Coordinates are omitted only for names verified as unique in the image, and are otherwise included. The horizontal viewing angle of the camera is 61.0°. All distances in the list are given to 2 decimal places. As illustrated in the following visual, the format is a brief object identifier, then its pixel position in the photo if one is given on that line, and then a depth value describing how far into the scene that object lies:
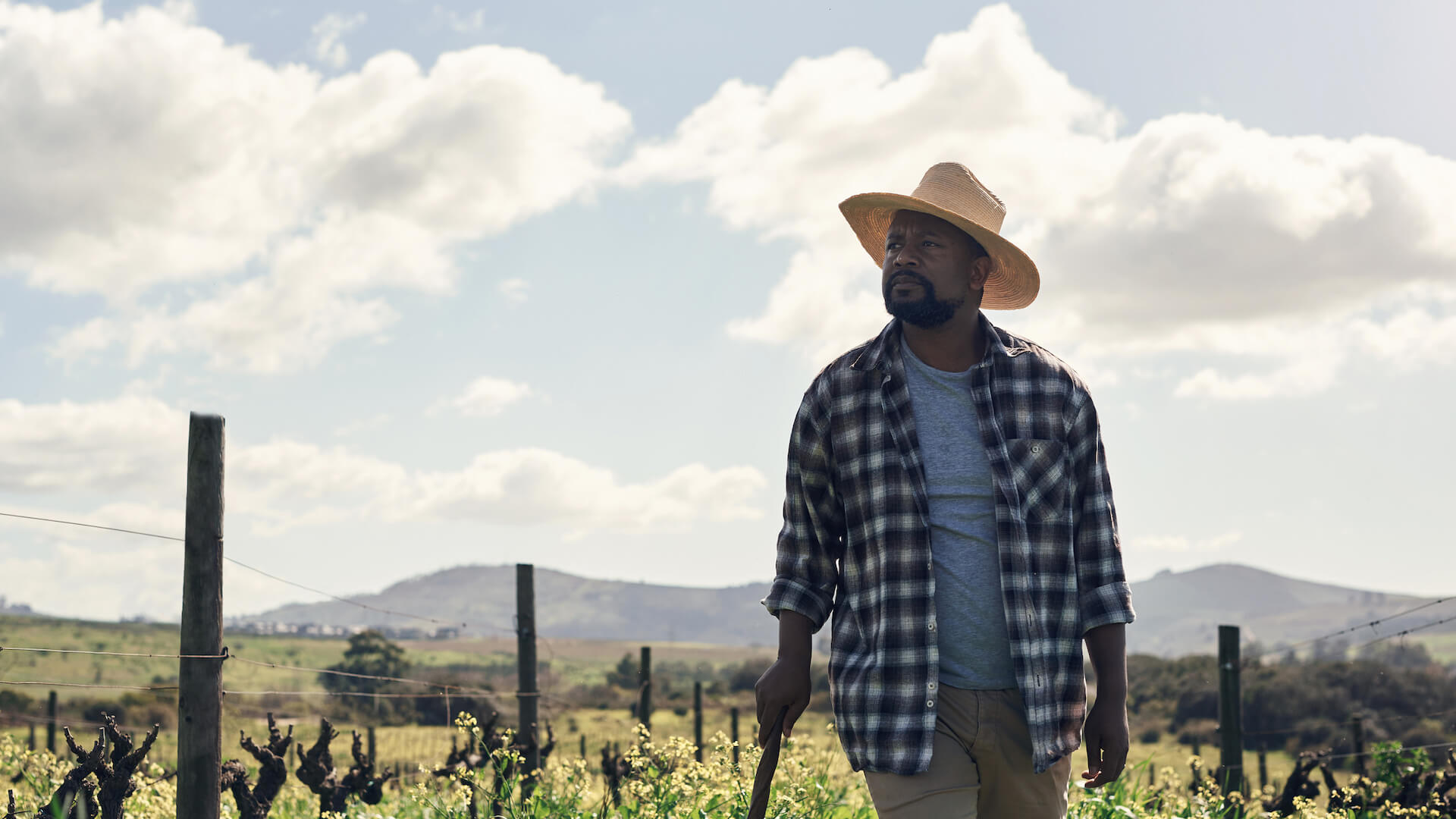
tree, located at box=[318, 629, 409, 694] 52.62
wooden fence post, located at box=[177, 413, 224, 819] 5.66
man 3.45
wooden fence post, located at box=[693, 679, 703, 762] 17.34
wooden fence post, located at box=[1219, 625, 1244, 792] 9.60
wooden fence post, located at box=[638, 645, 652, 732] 12.09
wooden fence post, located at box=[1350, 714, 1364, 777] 12.67
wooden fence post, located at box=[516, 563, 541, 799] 8.89
